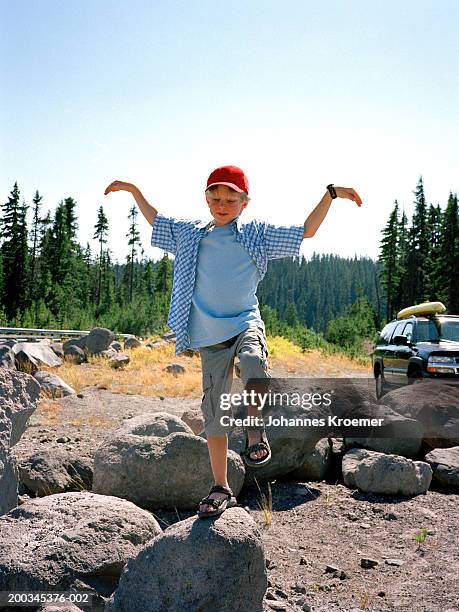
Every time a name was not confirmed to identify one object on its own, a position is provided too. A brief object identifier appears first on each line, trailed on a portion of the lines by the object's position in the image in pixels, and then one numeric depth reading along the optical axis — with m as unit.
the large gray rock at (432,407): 8.34
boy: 3.66
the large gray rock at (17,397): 5.54
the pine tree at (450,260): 42.03
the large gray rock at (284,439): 7.15
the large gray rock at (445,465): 7.27
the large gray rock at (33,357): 16.33
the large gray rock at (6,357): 13.17
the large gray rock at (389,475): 6.94
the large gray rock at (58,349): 21.79
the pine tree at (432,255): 46.14
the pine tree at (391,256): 56.47
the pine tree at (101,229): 67.88
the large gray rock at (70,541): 4.00
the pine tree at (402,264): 53.81
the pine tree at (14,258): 51.25
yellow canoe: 12.02
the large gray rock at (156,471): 6.02
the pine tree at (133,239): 69.47
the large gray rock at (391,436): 7.96
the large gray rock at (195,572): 3.65
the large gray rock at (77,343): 23.09
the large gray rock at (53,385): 12.62
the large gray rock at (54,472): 6.30
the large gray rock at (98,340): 22.70
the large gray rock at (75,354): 20.72
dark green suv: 9.80
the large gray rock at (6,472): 5.25
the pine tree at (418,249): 51.62
